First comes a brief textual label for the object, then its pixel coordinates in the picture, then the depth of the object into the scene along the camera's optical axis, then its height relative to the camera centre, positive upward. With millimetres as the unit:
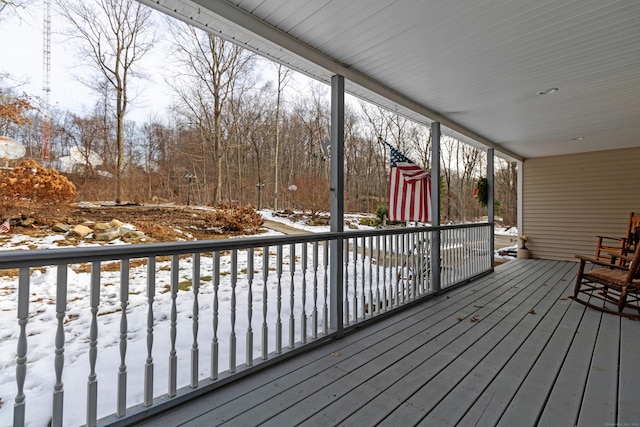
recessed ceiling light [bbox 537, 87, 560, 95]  3244 +1388
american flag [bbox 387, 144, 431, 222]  3826 +309
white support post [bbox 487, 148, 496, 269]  5438 +462
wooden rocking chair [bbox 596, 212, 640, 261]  4868 -383
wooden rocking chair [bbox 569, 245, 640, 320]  3027 -710
